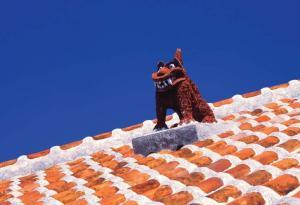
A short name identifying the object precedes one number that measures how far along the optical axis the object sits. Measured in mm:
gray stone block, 10875
